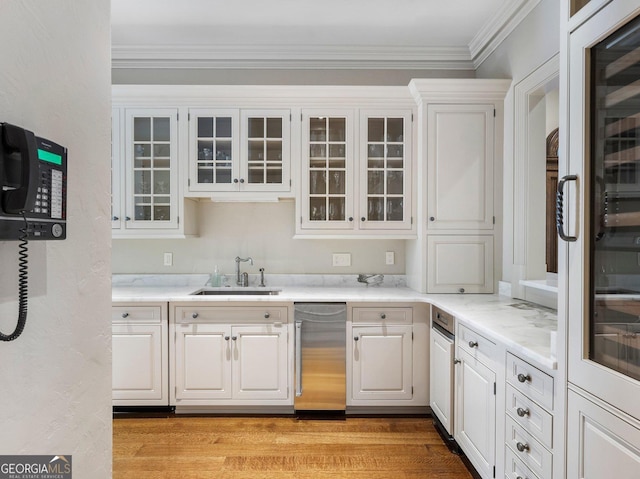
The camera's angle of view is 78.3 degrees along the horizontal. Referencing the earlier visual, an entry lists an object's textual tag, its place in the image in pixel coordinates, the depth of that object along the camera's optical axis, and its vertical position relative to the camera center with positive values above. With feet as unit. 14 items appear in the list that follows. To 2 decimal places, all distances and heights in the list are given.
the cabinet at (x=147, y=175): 9.82 +1.61
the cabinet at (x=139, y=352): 9.07 -2.63
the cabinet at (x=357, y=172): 9.92 +1.71
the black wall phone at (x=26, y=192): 2.00 +0.25
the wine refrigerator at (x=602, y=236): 3.46 +0.04
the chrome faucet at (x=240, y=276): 10.71 -1.03
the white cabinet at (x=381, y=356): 9.13 -2.71
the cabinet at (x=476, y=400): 6.14 -2.72
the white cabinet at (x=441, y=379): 7.75 -2.92
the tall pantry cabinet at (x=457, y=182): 9.47 +1.40
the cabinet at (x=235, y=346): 9.11 -2.49
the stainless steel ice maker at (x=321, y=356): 9.06 -2.69
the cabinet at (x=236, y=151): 9.91 +2.22
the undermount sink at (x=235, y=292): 10.55 -1.43
